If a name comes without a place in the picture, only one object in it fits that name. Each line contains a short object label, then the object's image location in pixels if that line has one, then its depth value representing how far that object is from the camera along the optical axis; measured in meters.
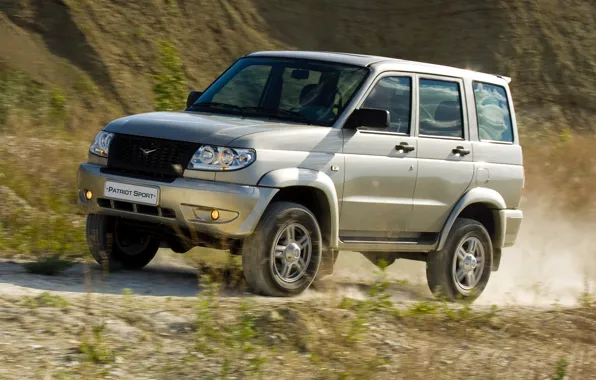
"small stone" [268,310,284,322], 12.56
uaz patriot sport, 14.11
